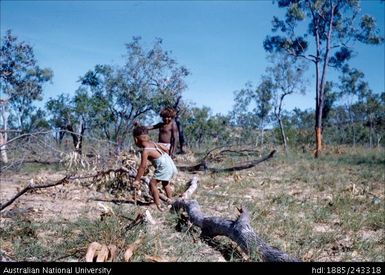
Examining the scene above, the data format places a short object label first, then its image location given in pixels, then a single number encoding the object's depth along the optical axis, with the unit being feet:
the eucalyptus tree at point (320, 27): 58.54
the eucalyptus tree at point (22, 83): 37.64
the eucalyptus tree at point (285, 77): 89.25
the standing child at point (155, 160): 16.87
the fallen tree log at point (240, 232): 9.41
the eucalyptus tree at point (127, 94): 64.64
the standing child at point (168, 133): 21.86
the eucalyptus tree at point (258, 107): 104.94
